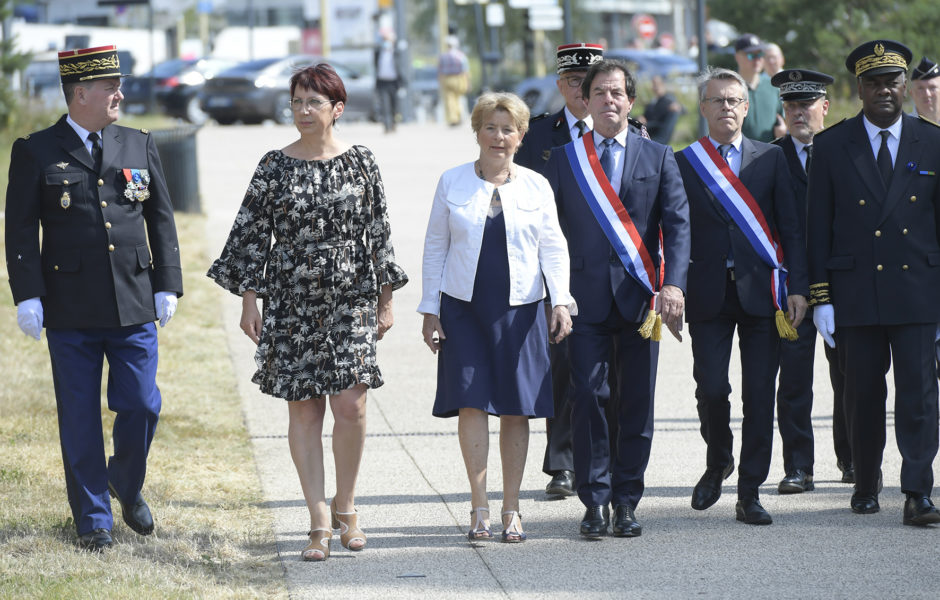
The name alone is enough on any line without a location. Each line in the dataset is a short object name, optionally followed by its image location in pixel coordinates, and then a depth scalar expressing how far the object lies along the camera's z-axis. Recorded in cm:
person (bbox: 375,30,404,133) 5769
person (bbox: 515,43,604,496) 1458
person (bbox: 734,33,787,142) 1930
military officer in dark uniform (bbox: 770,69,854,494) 1456
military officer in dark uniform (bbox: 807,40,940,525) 1307
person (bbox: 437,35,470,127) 6381
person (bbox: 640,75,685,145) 3256
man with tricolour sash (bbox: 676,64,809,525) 1318
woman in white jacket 1243
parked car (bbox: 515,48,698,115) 5768
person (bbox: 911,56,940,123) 1620
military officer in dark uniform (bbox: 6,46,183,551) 1227
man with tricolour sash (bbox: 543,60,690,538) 1276
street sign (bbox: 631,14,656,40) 9075
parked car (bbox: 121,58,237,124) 7094
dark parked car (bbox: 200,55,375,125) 6637
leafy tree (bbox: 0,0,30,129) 4775
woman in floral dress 1200
